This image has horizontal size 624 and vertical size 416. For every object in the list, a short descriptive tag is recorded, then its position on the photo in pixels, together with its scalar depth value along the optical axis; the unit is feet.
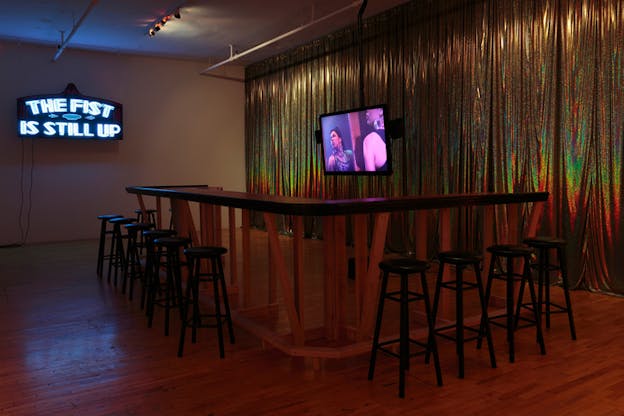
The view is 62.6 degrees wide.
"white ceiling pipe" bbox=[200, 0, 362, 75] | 18.69
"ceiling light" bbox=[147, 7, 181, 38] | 20.99
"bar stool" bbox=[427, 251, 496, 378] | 9.53
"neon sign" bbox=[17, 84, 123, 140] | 26.45
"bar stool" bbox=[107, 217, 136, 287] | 17.53
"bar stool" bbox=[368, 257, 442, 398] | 8.87
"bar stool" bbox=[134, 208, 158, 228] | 20.40
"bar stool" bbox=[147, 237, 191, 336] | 12.59
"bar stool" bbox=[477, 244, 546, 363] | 10.42
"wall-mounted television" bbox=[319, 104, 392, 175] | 17.75
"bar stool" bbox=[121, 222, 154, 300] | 16.10
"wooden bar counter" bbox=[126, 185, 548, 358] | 9.76
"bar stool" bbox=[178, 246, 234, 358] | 10.69
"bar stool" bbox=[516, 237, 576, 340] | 11.65
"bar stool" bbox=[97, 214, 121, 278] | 18.93
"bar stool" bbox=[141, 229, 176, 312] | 13.59
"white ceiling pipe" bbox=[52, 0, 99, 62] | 18.66
